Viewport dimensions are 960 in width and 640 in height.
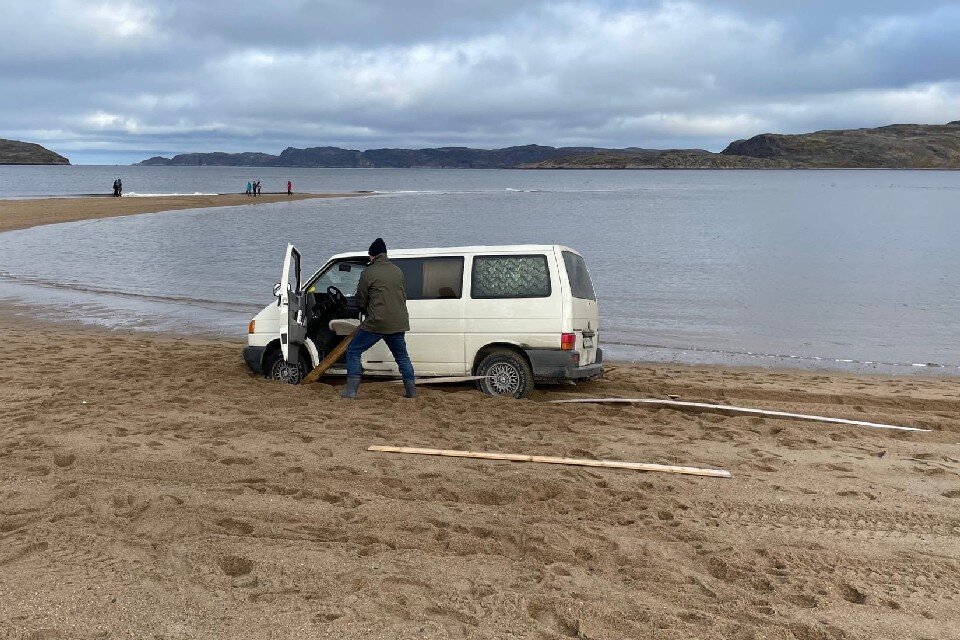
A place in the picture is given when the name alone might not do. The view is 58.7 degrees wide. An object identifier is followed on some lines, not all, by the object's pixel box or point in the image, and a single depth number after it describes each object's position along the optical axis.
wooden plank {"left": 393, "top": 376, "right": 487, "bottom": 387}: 10.27
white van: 10.02
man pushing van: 9.52
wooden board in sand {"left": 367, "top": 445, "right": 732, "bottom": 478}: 7.21
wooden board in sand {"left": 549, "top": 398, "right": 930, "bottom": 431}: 9.16
